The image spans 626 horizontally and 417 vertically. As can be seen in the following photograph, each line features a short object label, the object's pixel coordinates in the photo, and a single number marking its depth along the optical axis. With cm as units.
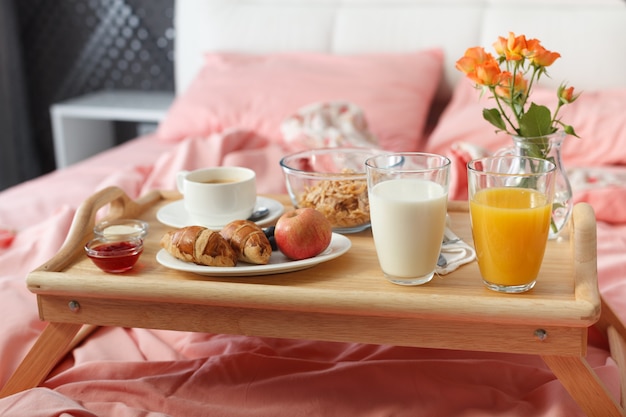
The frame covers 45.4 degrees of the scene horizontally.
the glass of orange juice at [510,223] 100
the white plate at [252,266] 107
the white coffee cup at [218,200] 128
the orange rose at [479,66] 111
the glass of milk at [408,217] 102
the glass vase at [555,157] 121
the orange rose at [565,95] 116
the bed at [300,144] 114
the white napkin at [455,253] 110
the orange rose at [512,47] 112
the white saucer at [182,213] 134
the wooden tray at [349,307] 98
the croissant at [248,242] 109
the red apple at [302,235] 111
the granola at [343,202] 127
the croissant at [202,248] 108
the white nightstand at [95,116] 296
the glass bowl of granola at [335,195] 128
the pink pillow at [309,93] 233
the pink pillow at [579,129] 207
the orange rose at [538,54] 111
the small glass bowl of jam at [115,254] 110
